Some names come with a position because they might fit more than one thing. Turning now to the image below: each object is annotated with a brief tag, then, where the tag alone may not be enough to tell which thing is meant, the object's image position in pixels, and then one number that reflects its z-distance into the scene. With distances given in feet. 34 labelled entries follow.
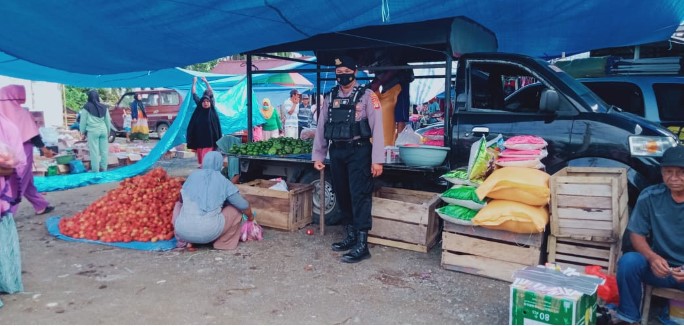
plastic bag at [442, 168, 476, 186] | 14.50
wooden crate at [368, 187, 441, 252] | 16.07
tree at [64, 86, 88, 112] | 85.51
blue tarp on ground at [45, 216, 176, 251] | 16.74
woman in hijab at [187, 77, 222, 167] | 29.17
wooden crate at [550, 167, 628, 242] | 12.41
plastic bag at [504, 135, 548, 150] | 14.29
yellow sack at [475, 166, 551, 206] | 13.08
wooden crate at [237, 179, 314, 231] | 18.75
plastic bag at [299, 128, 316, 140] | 24.30
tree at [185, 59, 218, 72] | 110.85
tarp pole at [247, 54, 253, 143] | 22.95
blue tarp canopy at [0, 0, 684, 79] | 13.64
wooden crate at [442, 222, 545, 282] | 13.39
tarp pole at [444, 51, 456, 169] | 17.40
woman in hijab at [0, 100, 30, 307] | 11.94
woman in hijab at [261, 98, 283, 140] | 42.95
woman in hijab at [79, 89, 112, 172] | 32.68
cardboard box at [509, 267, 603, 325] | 8.77
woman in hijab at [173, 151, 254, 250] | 15.78
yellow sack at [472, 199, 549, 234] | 12.91
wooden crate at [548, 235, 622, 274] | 12.60
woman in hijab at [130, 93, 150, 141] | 65.05
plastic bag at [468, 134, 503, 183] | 14.19
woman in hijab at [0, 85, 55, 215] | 19.24
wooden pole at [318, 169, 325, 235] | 17.92
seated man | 9.86
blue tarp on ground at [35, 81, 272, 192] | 29.71
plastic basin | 16.49
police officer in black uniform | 15.35
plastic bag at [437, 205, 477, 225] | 13.94
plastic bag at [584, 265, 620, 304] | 11.29
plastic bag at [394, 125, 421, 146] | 18.08
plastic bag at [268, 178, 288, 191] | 19.40
